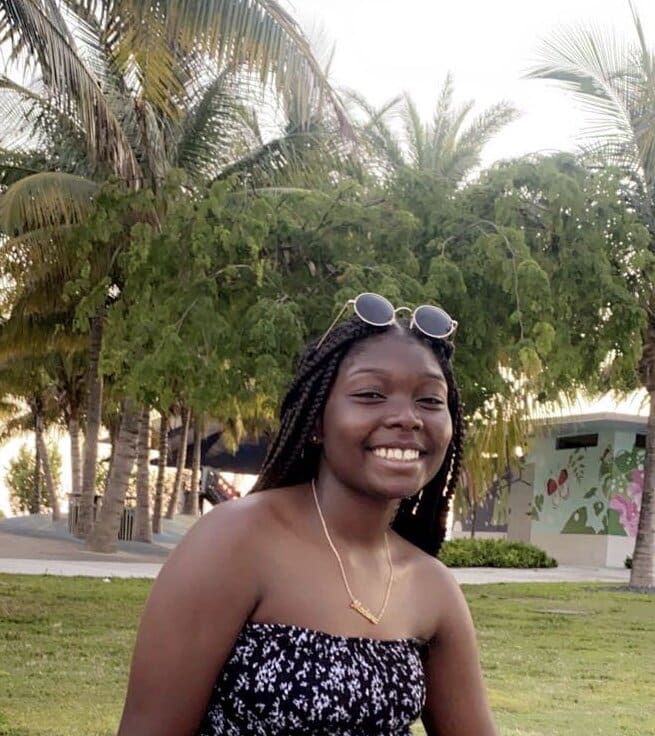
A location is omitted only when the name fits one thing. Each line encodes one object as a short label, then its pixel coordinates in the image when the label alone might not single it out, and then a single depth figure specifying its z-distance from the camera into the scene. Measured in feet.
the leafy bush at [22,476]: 176.04
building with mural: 91.09
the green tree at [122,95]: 30.50
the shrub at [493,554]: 77.66
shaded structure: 120.06
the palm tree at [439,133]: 64.69
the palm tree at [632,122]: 55.01
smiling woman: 6.37
